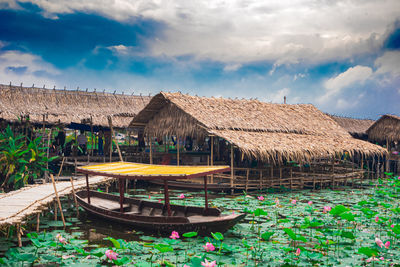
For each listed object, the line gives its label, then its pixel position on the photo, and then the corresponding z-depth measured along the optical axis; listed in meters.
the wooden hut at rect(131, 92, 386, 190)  12.57
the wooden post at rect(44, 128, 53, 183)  11.89
